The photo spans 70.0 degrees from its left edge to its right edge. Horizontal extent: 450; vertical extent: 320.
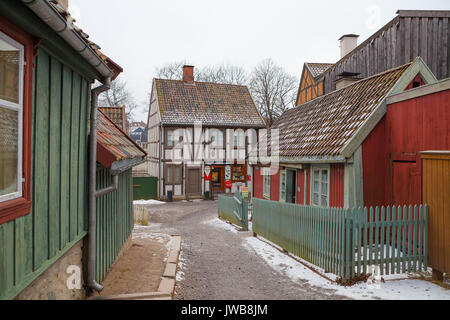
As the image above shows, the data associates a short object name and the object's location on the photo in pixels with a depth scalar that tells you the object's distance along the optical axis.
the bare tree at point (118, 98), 38.94
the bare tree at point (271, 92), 36.97
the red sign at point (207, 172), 23.94
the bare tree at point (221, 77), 41.19
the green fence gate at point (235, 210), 12.47
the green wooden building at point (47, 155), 2.45
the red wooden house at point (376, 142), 6.94
